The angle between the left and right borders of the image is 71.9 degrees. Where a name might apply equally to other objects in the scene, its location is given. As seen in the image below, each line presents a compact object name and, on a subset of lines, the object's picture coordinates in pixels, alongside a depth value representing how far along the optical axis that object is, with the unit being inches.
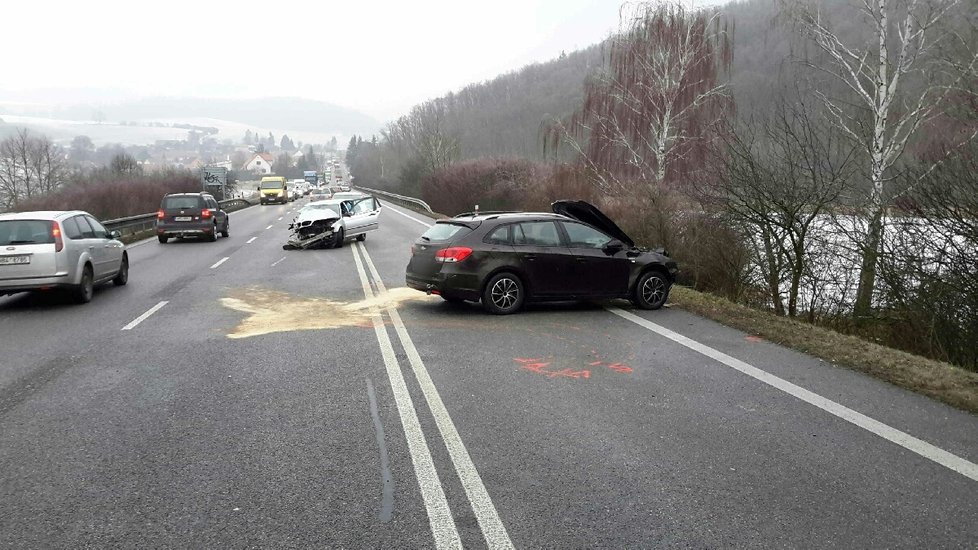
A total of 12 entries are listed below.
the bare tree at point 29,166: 3361.2
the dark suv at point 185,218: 919.7
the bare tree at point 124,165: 3063.5
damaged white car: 831.7
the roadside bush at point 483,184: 1464.7
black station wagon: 395.9
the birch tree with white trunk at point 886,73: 524.1
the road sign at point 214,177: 2388.0
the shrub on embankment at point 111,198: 1600.6
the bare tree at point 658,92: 931.3
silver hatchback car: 420.8
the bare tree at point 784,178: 466.9
